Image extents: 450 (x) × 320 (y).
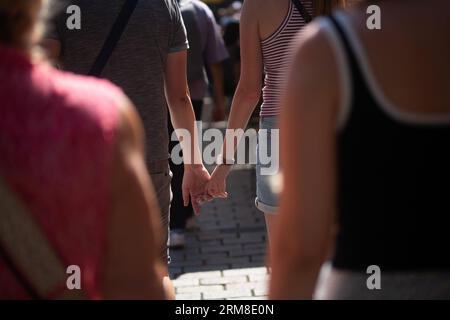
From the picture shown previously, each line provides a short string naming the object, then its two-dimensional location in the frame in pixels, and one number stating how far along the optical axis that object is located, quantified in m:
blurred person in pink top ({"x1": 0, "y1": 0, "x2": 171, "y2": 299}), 3.82
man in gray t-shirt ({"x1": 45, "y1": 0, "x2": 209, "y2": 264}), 5.21
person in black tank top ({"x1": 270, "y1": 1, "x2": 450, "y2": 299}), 4.12
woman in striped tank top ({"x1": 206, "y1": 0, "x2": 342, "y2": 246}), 5.46
